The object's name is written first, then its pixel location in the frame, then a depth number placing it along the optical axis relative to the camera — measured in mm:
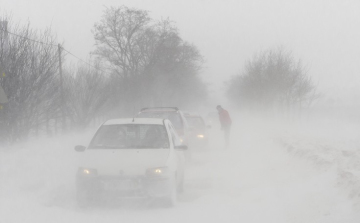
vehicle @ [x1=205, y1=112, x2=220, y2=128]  41891
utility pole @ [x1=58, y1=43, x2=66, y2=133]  20844
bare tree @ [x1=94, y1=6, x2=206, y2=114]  49531
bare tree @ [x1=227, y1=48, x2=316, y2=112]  43812
